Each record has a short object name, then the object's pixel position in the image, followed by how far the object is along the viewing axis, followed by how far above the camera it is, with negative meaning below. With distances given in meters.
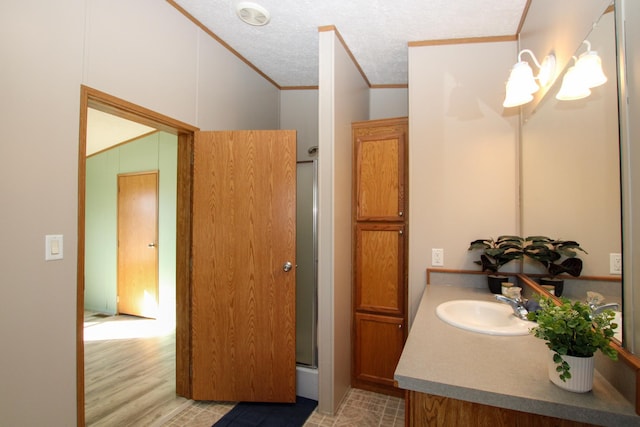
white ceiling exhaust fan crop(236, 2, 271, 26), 1.87 +1.28
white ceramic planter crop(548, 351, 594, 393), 0.77 -0.39
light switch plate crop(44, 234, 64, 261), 1.30 -0.12
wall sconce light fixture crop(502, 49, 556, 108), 1.53 +0.70
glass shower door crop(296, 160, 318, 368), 2.50 -0.34
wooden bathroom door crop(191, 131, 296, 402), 2.12 -0.35
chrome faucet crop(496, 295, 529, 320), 1.28 -0.37
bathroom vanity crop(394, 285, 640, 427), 0.74 -0.45
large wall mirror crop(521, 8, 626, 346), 0.89 +0.16
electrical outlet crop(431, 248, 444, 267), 2.10 -0.27
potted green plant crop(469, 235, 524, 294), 1.76 -0.22
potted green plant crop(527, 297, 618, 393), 0.76 -0.30
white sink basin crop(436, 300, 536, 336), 1.27 -0.45
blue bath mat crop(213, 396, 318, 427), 1.94 -1.29
